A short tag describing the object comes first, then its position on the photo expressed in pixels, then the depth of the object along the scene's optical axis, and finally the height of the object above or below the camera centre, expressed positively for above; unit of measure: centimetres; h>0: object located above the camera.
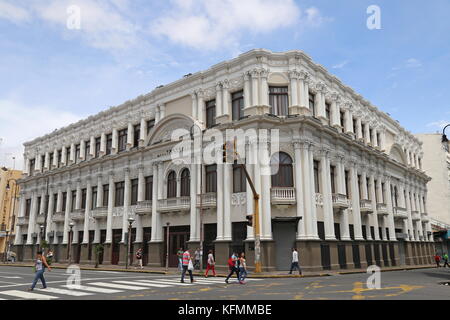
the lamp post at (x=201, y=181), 2719 +515
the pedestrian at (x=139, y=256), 3117 -25
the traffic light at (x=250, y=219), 2273 +180
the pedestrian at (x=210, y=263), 2348 -62
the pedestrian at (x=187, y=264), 1920 -54
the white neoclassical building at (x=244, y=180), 2806 +606
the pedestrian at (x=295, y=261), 2388 -55
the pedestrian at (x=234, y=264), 1886 -56
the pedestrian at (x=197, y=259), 2722 -45
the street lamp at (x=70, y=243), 3753 +92
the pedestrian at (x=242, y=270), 1889 -82
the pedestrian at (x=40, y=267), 1490 -49
